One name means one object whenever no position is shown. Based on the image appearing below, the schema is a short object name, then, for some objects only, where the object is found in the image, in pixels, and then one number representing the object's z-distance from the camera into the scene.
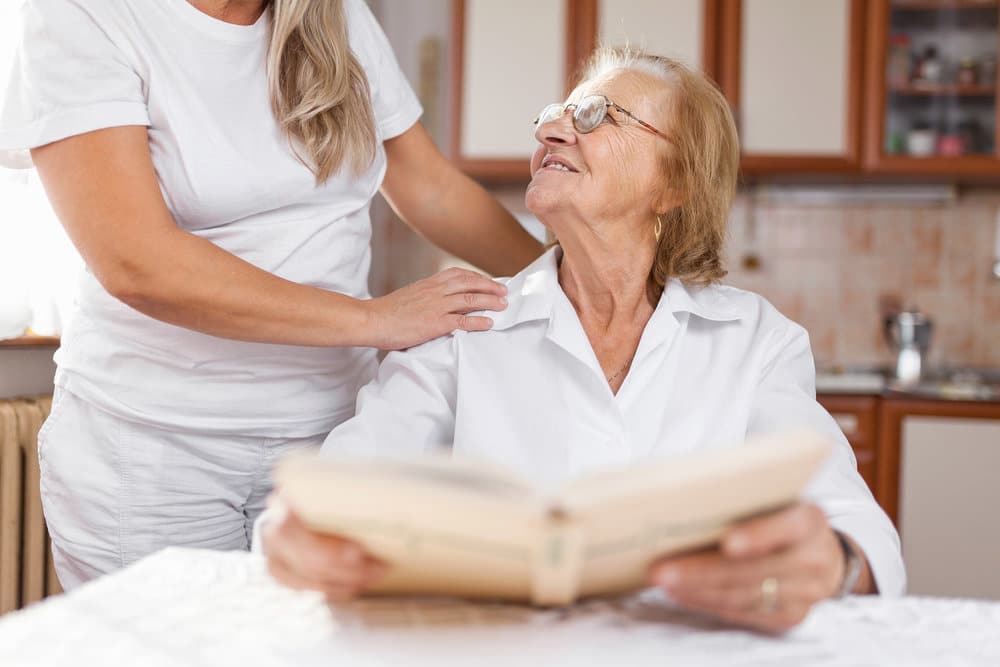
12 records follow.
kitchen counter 3.00
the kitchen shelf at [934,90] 3.34
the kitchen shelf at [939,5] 3.30
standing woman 1.20
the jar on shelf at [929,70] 3.37
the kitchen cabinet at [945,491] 2.99
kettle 3.33
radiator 1.84
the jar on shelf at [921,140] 3.31
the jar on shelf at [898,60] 3.34
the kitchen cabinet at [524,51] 3.36
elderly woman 1.33
